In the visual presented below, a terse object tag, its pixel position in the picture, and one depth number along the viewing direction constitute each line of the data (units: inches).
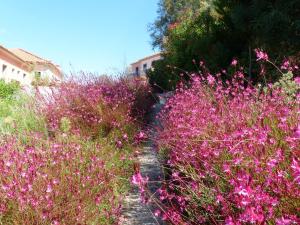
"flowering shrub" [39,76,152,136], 187.2
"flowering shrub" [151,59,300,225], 49.5
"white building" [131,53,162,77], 1638.5
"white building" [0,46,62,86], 753.8
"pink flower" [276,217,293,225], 42.2
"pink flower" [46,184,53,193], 77.5
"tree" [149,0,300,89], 185.5
